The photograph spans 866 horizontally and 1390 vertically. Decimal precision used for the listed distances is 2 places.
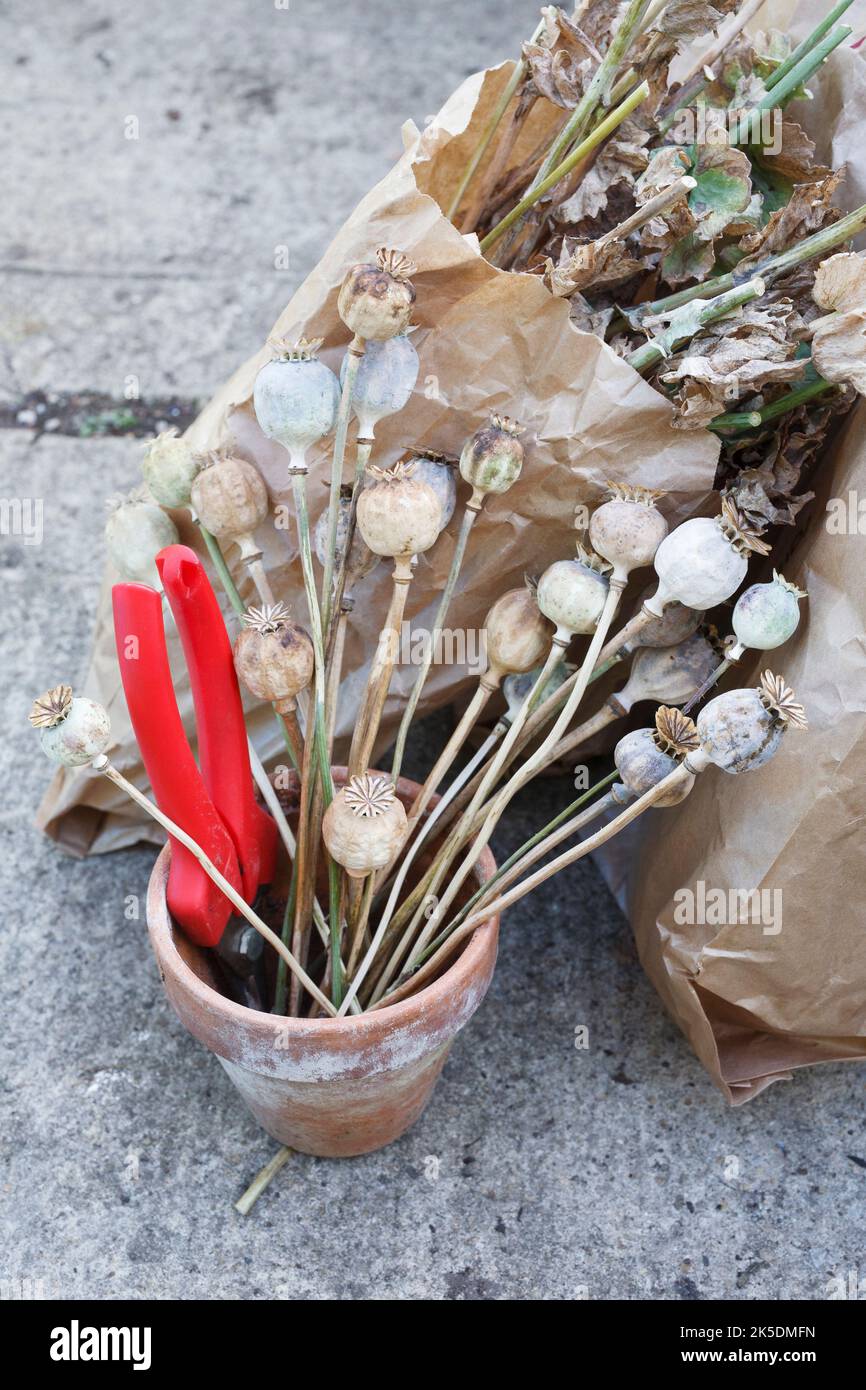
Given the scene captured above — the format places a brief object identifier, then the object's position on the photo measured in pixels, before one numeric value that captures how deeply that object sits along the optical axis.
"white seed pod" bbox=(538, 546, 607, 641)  0.94
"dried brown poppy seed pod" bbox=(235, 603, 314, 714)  0.91
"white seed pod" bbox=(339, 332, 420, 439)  0.91
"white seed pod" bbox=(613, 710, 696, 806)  0.89
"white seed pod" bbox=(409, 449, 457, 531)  0.98
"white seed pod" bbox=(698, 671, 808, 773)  0.83
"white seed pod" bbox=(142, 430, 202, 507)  1.03
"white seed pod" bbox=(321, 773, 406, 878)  0.87
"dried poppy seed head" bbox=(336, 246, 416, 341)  0.85
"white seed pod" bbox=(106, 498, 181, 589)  1.07
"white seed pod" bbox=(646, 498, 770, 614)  0.89
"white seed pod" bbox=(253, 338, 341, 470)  0.91
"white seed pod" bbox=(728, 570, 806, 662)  0.89
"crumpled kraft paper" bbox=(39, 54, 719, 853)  0.93
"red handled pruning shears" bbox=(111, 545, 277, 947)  0.87
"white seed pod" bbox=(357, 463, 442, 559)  0.88
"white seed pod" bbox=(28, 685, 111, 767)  0.83
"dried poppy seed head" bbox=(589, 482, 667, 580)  0.91
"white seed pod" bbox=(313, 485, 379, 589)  0.99
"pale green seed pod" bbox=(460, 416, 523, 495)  0.92
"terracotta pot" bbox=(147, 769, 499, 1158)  0.90
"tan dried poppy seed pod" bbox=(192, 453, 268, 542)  0.99
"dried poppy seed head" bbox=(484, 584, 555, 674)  0.99
